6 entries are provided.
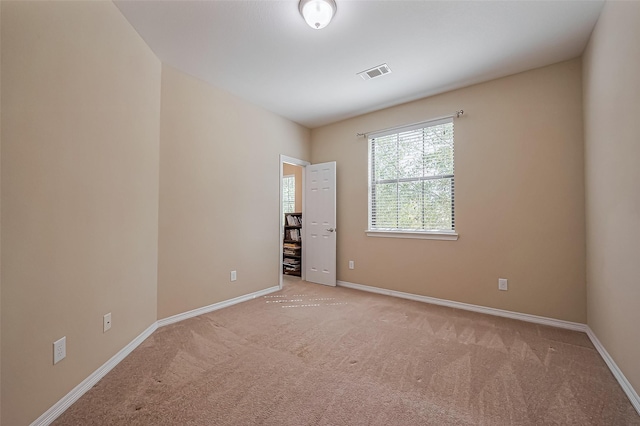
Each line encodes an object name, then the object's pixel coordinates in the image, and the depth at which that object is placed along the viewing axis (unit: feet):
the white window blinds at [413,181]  11.11
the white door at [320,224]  14.15
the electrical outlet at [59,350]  4.93
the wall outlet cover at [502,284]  9.67
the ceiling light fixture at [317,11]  6.28
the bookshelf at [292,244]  16.83
